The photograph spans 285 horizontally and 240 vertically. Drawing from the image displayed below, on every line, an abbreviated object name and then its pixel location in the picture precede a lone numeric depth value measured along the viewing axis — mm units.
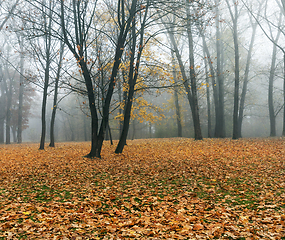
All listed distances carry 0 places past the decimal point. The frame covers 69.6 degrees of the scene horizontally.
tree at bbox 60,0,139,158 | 8244
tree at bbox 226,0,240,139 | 13367
